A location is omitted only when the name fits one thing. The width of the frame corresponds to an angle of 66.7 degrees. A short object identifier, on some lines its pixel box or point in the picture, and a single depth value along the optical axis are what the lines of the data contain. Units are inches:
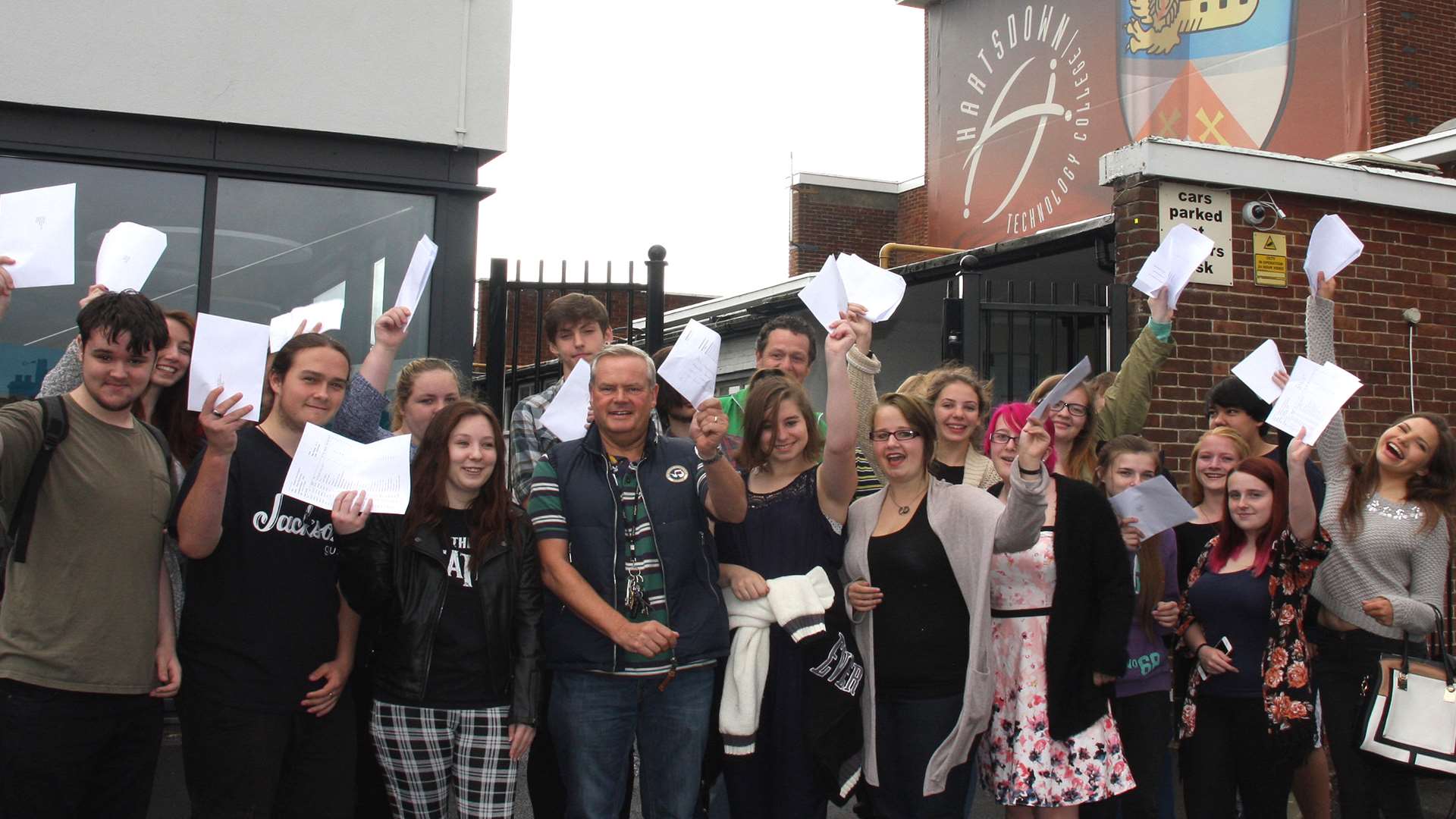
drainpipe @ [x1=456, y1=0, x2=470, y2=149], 249.3
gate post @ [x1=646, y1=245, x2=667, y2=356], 234.5
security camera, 267.7
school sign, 469.7
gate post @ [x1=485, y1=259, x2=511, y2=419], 232.5
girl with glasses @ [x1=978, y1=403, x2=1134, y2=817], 151.3
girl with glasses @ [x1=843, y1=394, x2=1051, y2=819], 145.4
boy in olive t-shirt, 117.0
